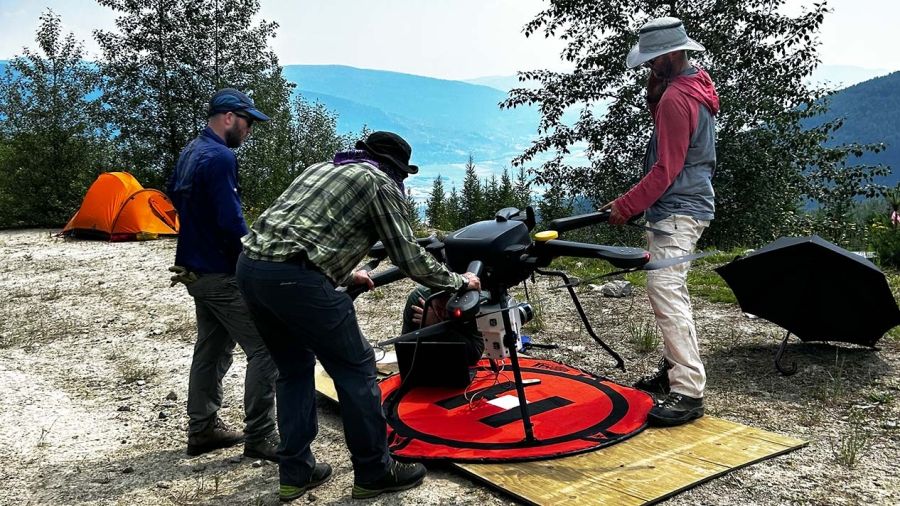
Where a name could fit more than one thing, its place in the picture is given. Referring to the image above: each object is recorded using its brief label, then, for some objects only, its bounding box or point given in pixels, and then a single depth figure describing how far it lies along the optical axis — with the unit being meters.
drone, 4.30
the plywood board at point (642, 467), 3.79
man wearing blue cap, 4.61
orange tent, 16.84
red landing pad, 4.40
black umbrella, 5.42
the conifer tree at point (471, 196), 55.16
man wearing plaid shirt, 3.70
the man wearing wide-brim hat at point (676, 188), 4.71
